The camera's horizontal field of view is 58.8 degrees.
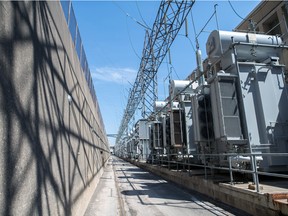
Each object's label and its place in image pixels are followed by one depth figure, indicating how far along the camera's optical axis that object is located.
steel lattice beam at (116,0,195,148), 18.33
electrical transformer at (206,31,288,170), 8.26
